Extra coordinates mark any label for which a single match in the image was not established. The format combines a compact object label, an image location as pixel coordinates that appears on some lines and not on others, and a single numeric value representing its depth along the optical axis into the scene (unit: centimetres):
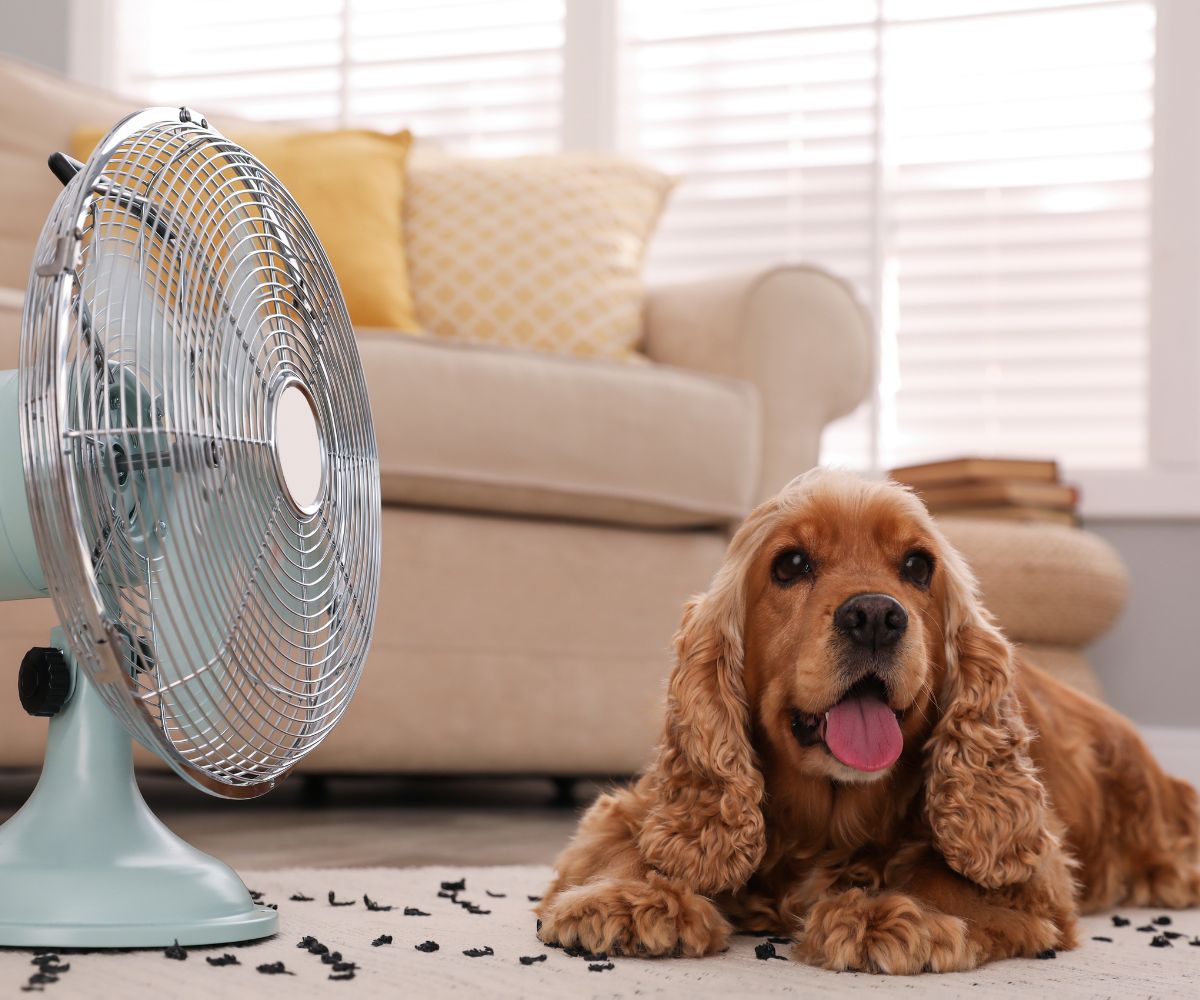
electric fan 103
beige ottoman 340
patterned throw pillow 320
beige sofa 242
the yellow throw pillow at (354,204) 305
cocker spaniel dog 134
